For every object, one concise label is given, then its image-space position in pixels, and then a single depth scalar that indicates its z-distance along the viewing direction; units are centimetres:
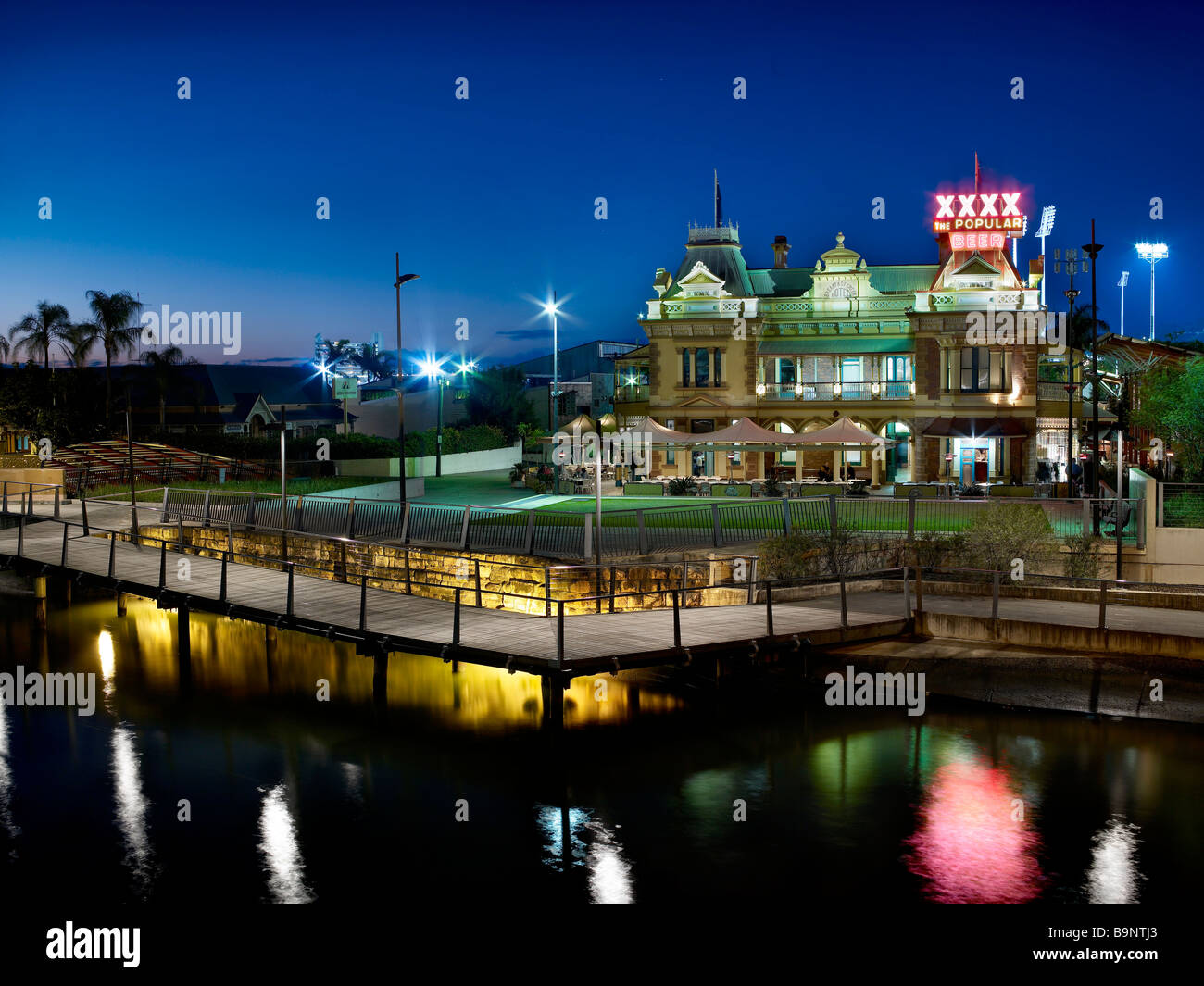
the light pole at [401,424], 3500
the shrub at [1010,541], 2431
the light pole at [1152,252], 7225
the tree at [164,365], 7231
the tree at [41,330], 7194
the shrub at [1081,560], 2442
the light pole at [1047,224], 6234
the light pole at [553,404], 5222
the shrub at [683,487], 4259
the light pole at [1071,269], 3739
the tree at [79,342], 7144
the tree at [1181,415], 3198
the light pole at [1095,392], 3316
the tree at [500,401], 8619
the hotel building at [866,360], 5047
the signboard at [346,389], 5463
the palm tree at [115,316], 6259
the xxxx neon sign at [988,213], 5103
